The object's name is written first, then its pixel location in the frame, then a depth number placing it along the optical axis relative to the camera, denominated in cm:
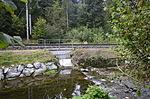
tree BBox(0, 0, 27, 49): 61
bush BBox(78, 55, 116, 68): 849
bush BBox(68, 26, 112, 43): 1733
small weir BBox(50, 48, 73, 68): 865
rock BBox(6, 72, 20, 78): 606
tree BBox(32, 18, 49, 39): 1511
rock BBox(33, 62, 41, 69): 683
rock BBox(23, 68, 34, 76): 640
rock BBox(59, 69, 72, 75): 714
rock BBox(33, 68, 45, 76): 657
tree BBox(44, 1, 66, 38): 1891
